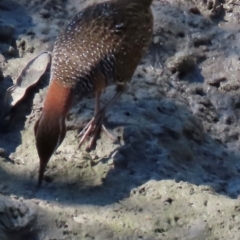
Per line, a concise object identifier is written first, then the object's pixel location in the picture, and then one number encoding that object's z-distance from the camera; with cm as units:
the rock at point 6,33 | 1423
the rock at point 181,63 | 1477
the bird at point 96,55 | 1090
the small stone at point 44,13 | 1520
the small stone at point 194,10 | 1612
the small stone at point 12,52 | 1384
